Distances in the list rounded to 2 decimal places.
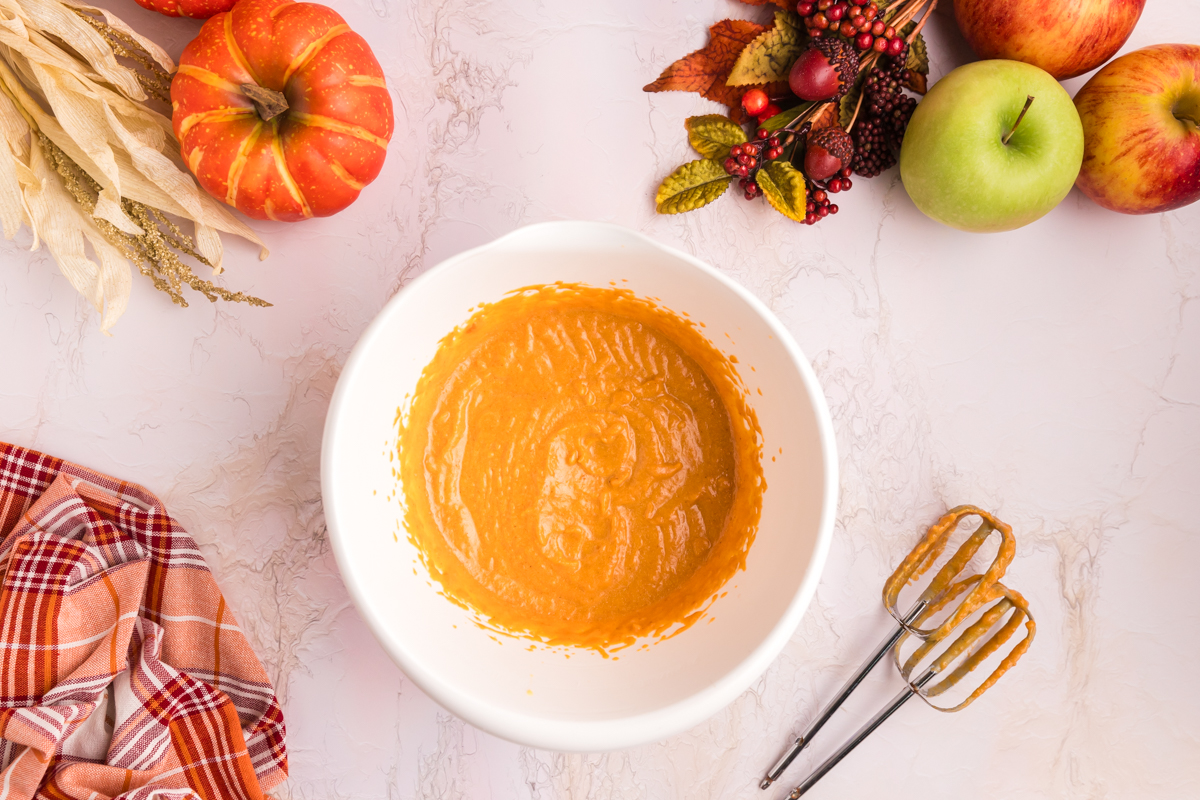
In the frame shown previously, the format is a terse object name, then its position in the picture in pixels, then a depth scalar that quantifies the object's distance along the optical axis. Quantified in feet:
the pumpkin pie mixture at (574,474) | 2.65
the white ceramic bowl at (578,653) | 2.46
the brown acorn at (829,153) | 2.62
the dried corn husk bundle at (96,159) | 2.56
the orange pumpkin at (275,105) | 2.55
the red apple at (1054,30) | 2.59
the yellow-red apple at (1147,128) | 2.61
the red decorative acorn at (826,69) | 2.61
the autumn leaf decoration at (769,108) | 2.67
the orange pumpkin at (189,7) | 2.59
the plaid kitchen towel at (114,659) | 2.61
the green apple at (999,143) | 2.58
